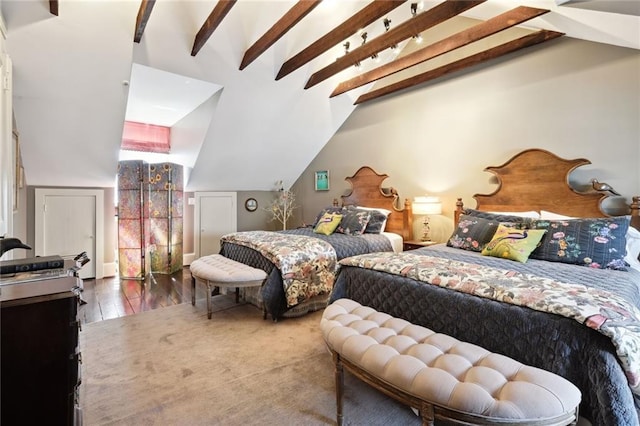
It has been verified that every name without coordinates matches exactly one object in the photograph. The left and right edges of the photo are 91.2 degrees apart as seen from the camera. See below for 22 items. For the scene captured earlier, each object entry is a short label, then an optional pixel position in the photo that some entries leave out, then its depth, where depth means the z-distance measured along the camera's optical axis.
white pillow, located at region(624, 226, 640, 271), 2.49
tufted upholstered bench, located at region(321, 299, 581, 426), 1.14
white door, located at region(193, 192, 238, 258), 5.82
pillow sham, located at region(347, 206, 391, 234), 4.35
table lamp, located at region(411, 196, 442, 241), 3.95
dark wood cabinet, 1.13
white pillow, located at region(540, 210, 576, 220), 2.91
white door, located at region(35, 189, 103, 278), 4.46
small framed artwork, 5.90
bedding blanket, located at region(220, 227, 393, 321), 3.07
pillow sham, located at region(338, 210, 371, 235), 4.20
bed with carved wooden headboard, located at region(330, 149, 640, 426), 1.31
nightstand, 3.99
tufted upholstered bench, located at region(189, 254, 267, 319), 3.06
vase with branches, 6.58
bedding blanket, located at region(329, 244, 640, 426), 1.27
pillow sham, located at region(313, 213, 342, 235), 4.20
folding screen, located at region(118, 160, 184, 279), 4.82
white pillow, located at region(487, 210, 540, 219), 3.10
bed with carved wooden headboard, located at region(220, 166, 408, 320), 3.09
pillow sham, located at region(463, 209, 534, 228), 2.84
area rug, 1.80
